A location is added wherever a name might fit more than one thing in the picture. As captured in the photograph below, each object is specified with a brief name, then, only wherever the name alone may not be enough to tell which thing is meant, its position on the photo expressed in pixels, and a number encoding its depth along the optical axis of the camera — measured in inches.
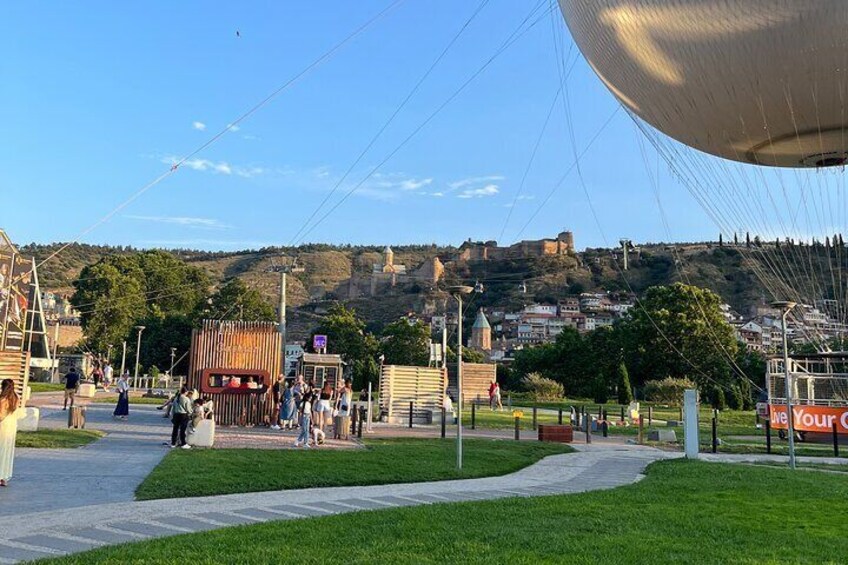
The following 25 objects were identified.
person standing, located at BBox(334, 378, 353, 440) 762.2
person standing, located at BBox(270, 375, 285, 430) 874.8
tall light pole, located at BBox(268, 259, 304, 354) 1065.7
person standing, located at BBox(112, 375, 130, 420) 905.5
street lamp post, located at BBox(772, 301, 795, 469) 613.7
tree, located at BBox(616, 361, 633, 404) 1691.7
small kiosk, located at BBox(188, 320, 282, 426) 855.1
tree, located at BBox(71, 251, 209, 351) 3329.2
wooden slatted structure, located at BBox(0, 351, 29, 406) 712.4
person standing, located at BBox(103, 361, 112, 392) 1910.7
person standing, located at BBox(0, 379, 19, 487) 399.2
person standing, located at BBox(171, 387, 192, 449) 628.7
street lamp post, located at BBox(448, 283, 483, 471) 528.1
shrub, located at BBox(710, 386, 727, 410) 1590.6
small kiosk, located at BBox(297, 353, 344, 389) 1140.5
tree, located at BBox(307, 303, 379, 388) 3250.5
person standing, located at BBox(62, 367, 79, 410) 938.7
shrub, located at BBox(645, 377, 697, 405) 1777.8
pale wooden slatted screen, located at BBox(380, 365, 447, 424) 1135.0
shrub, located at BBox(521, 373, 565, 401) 2026.3
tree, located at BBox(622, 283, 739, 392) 2123.5
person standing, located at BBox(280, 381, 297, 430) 836.6
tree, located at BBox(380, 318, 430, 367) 3189.0
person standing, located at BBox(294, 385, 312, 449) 648.6
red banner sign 892.0
